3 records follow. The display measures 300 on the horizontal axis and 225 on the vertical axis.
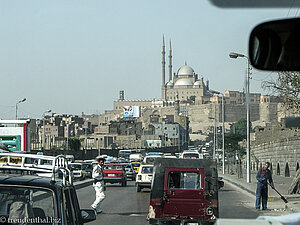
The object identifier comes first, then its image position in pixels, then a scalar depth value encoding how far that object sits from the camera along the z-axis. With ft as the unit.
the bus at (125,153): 297.41
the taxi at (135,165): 163.46
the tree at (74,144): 335.67
